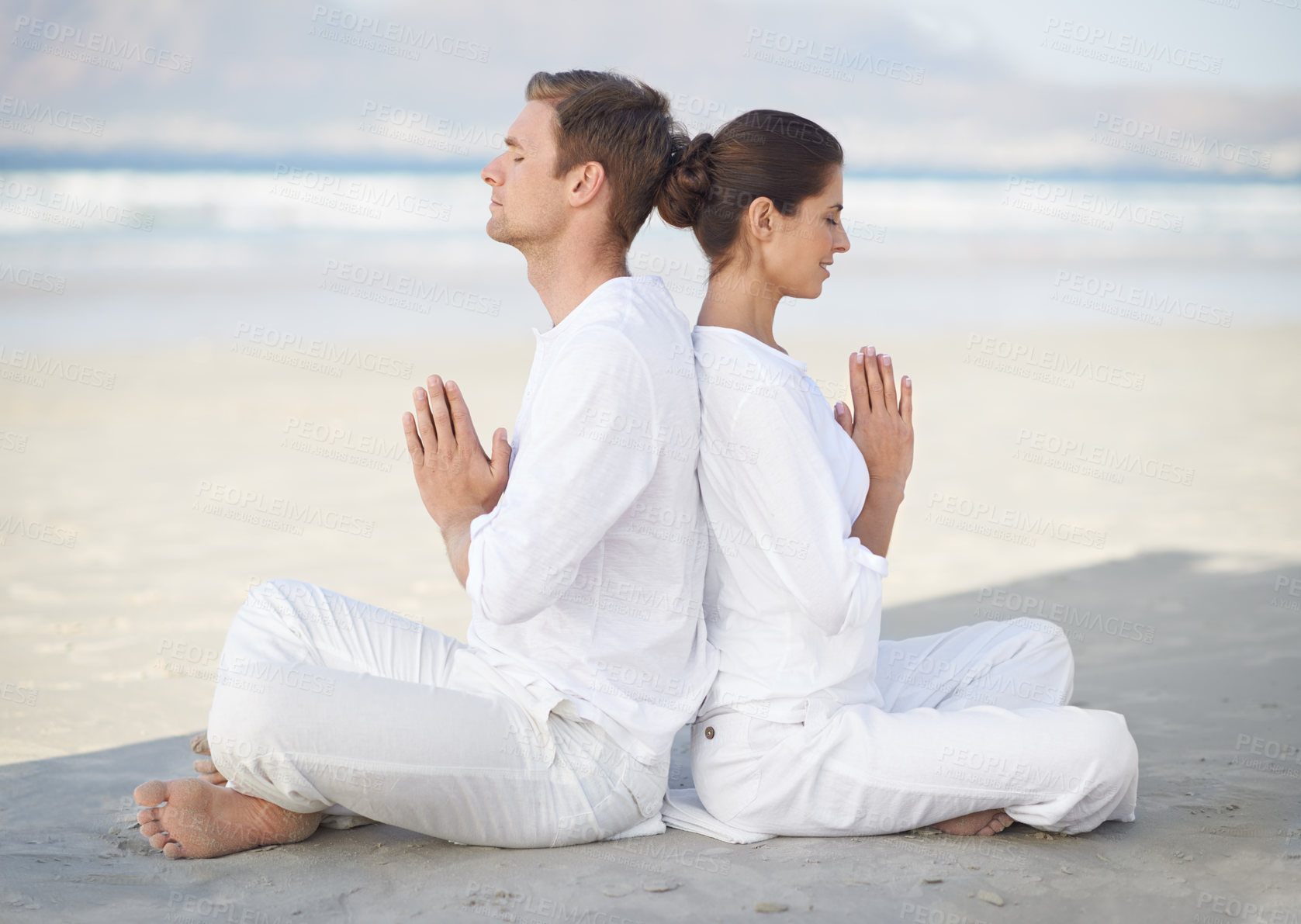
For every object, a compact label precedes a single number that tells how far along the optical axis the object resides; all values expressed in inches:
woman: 110.9
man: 105.7
